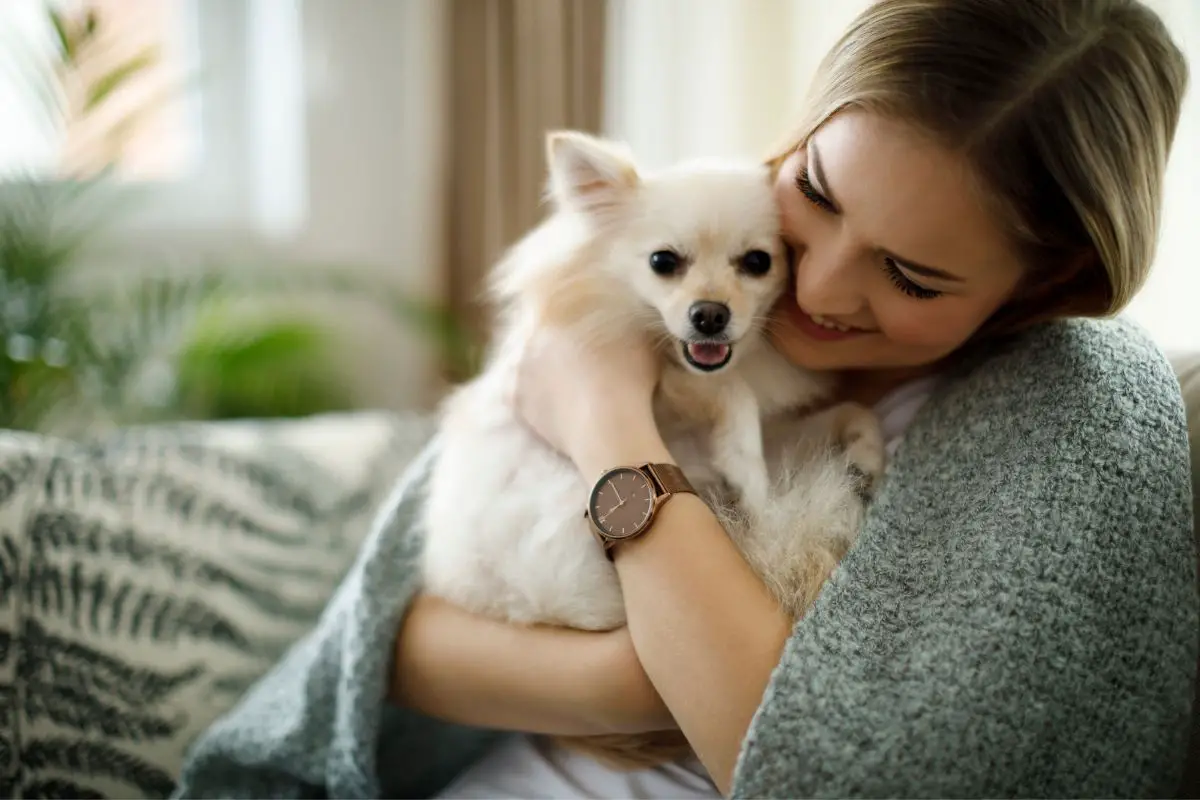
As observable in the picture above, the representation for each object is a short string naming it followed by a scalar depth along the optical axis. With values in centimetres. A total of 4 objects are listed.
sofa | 123
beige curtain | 217
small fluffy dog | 101
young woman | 73
